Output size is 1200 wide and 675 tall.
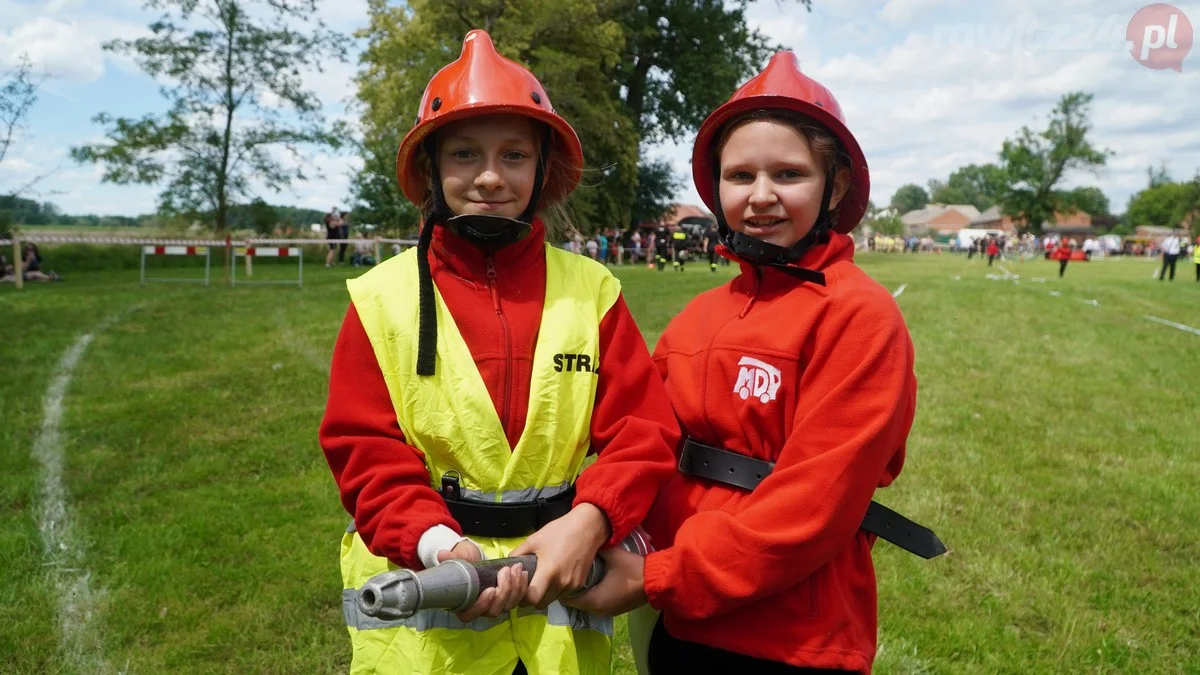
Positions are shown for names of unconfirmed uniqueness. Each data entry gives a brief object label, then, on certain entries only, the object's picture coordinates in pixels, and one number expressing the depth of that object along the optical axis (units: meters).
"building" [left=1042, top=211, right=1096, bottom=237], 114.19
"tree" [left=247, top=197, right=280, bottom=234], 24.80
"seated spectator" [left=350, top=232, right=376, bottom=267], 28.00
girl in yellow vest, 1.75
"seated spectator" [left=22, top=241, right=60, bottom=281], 19.08
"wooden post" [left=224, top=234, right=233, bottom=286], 18.14
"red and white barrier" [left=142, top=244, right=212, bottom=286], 17.02
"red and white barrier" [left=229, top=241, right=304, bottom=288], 16.81
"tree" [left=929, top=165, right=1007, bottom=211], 174.75
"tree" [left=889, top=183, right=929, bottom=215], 177.88
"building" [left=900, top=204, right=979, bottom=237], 145.09
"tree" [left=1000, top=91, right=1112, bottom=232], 88.62
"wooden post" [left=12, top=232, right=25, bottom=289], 16.55
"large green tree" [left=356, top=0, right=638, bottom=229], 27.20
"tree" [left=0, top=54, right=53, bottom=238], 12.57
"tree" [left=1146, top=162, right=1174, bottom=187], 117.88
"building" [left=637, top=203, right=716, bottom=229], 46.97
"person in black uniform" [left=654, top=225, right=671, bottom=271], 34.94
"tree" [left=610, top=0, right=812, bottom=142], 35.78
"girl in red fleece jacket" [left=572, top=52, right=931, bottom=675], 1.67
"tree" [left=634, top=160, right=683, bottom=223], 44.47
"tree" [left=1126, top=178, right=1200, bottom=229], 101.50
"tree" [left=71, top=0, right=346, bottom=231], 22.03
